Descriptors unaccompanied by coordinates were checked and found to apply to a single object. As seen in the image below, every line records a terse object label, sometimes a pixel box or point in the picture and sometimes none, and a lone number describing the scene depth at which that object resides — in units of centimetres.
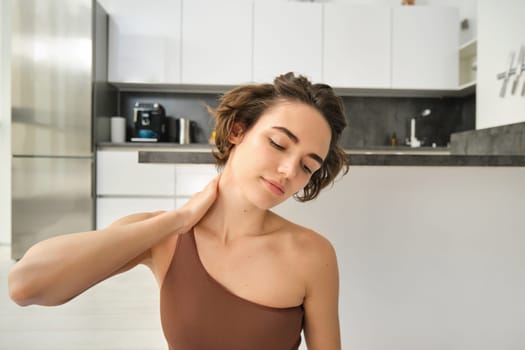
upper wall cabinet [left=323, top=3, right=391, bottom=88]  428
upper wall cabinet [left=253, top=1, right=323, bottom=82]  421
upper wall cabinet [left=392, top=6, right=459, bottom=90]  431
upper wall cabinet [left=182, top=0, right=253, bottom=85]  419
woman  92
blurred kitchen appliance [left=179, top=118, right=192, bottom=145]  443
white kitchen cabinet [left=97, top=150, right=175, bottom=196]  397
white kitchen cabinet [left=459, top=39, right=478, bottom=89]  427
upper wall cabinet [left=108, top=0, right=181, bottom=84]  416
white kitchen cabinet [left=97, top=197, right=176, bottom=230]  399
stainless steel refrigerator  338
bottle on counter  473
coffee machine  429
